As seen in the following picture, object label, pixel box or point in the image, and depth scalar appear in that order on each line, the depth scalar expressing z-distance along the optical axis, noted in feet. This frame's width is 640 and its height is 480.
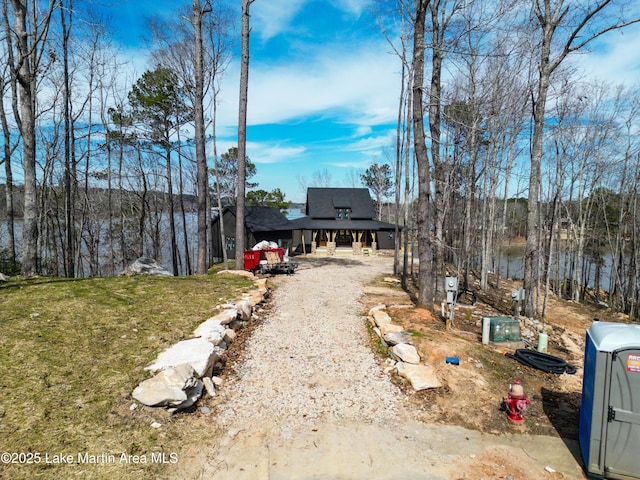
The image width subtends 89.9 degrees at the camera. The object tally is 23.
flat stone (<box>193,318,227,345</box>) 20.62
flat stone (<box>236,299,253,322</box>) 26.15
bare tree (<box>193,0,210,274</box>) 41.29
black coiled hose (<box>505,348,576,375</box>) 19.31
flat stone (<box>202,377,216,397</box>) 16.42
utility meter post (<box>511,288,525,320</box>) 29.76
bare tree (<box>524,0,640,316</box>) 30.27
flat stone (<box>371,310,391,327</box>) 24.69
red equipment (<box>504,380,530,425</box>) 14.57
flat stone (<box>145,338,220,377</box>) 16.75
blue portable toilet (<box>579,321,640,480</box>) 11.23
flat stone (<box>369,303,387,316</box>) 28.25
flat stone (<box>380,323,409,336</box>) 22.71
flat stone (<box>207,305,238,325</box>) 23.70
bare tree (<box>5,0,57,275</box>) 29.04
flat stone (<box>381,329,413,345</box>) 20.88
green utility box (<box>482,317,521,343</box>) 22.76
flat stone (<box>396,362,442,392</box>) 17.04
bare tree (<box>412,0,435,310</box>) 27.25
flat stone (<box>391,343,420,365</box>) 19.11
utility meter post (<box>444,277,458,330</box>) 24.73
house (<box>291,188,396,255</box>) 83.76
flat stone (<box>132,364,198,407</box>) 14.21
